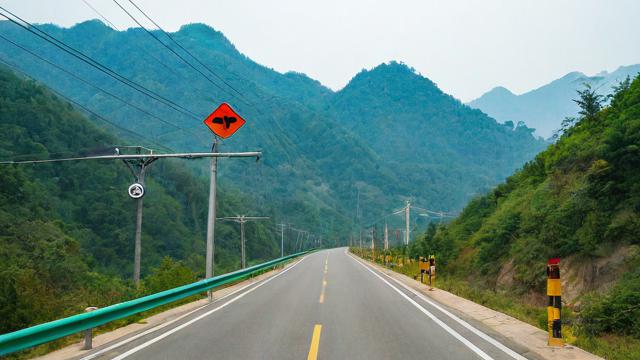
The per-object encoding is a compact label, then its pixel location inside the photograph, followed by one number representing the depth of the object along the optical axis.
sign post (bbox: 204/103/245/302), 15.84
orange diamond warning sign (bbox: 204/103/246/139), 16.56
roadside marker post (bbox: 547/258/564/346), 7.17
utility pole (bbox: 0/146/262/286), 16.18
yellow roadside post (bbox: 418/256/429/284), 19.60
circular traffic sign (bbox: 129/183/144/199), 18.89
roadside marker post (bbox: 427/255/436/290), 17.55
